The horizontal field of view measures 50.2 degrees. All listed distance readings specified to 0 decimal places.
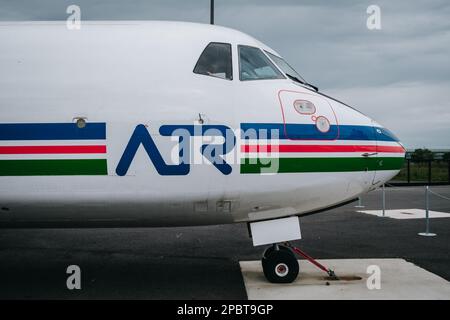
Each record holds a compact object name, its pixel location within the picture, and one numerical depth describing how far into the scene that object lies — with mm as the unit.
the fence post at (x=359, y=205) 16109
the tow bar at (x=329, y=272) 6566
